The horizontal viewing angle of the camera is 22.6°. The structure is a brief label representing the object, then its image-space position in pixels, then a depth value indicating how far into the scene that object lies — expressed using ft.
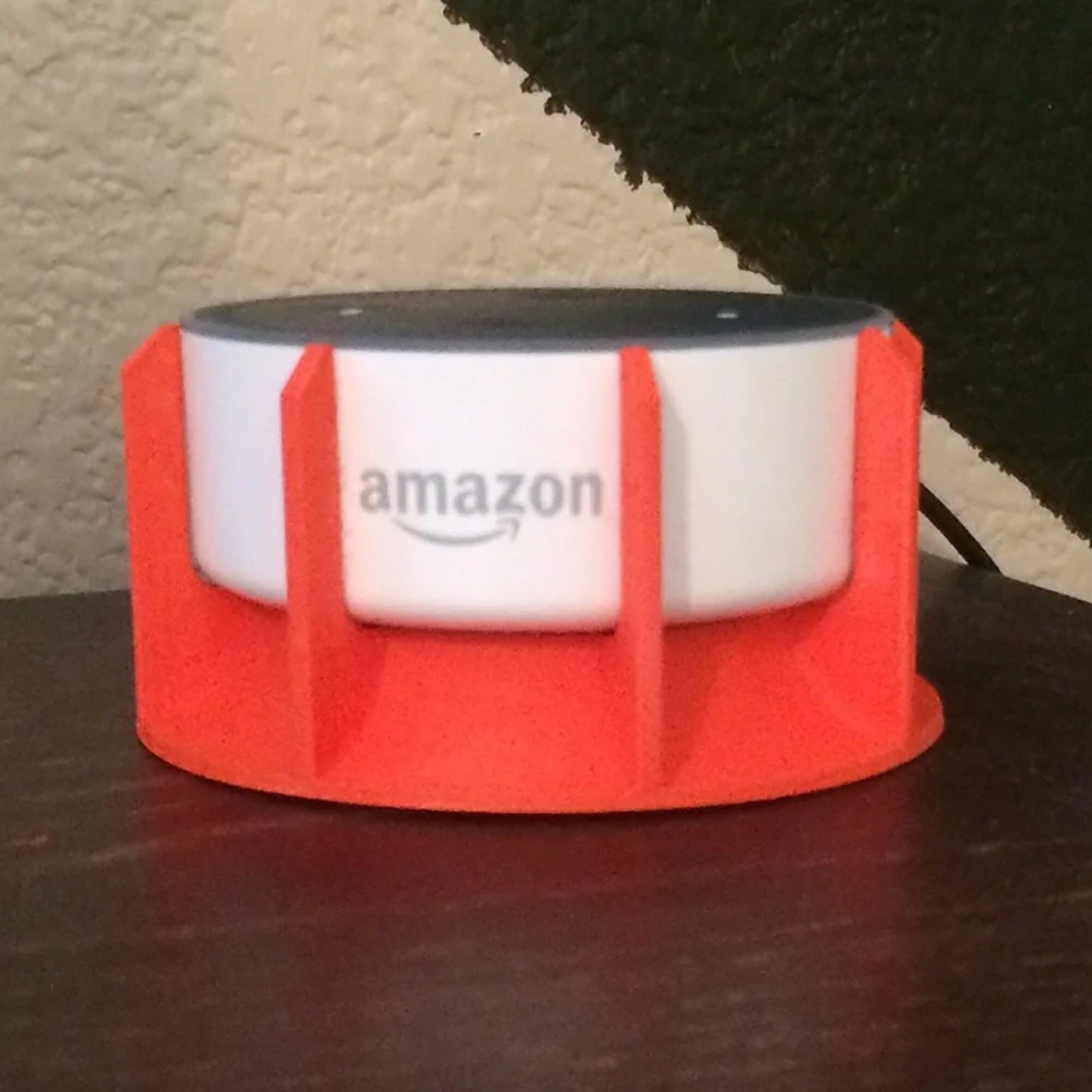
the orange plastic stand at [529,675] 0.92
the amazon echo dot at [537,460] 0.92
